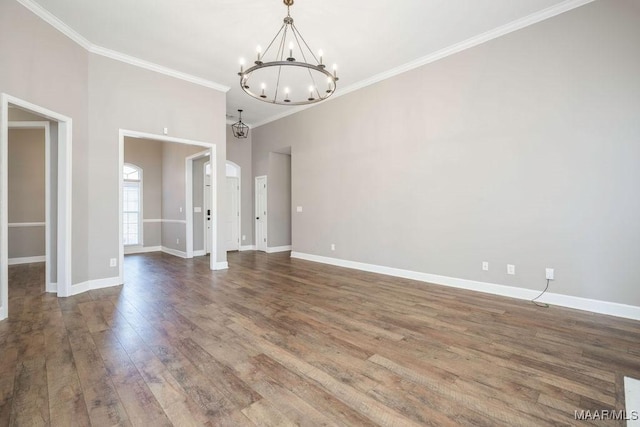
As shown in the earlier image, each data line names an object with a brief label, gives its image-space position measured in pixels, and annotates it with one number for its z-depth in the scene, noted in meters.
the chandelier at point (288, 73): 3.54
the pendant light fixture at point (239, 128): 7.11
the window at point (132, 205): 8.04
